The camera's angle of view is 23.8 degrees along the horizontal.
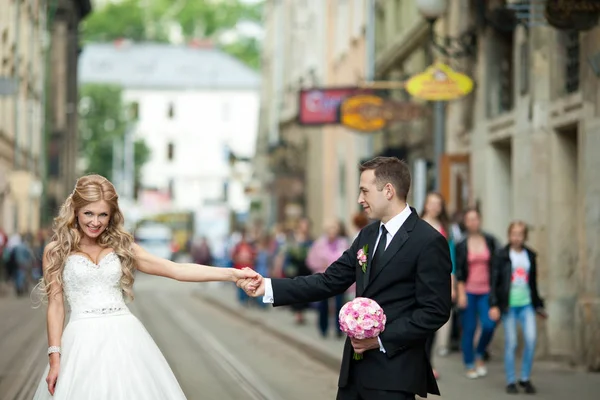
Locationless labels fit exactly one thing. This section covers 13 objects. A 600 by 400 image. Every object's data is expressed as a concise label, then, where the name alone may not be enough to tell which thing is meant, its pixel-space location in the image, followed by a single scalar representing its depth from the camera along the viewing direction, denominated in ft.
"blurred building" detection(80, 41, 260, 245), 379.96
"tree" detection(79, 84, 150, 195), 316.60
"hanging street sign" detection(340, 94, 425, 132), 78.18
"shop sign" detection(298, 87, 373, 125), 88.84
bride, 23.53
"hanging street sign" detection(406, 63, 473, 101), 62.13
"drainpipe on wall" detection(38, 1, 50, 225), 190.80
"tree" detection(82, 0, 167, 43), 334.65
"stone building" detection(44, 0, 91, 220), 230.89
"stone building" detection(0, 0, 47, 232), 145.79
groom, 21.75
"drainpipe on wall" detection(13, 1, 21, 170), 156.15
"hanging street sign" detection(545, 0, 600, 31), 48.65
